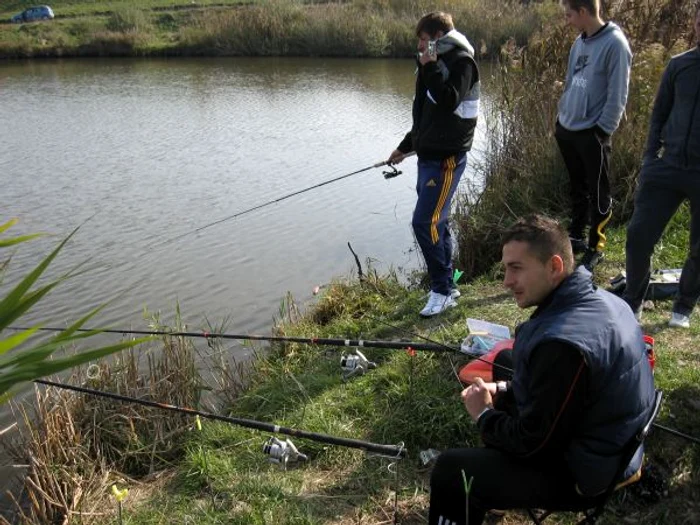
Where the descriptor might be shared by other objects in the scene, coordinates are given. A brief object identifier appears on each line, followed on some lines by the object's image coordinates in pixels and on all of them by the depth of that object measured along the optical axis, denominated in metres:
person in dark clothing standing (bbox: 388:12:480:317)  3.93
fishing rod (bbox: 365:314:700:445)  2.41
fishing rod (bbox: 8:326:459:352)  3.11
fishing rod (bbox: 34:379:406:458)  2.56
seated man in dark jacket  1.90
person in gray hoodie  4.12
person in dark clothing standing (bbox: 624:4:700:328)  3.39
